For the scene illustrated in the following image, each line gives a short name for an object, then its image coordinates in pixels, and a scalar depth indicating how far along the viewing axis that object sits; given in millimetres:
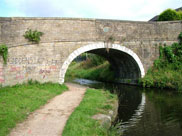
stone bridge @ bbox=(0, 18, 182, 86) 9516
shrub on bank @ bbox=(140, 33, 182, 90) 10722
